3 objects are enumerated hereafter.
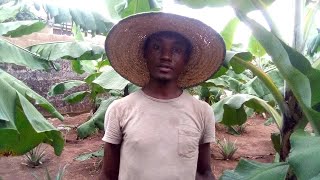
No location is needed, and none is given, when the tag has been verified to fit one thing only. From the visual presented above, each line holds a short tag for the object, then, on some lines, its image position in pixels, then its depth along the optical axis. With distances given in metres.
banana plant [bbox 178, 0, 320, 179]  1.14
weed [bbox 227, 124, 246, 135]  6.25
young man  1.34
